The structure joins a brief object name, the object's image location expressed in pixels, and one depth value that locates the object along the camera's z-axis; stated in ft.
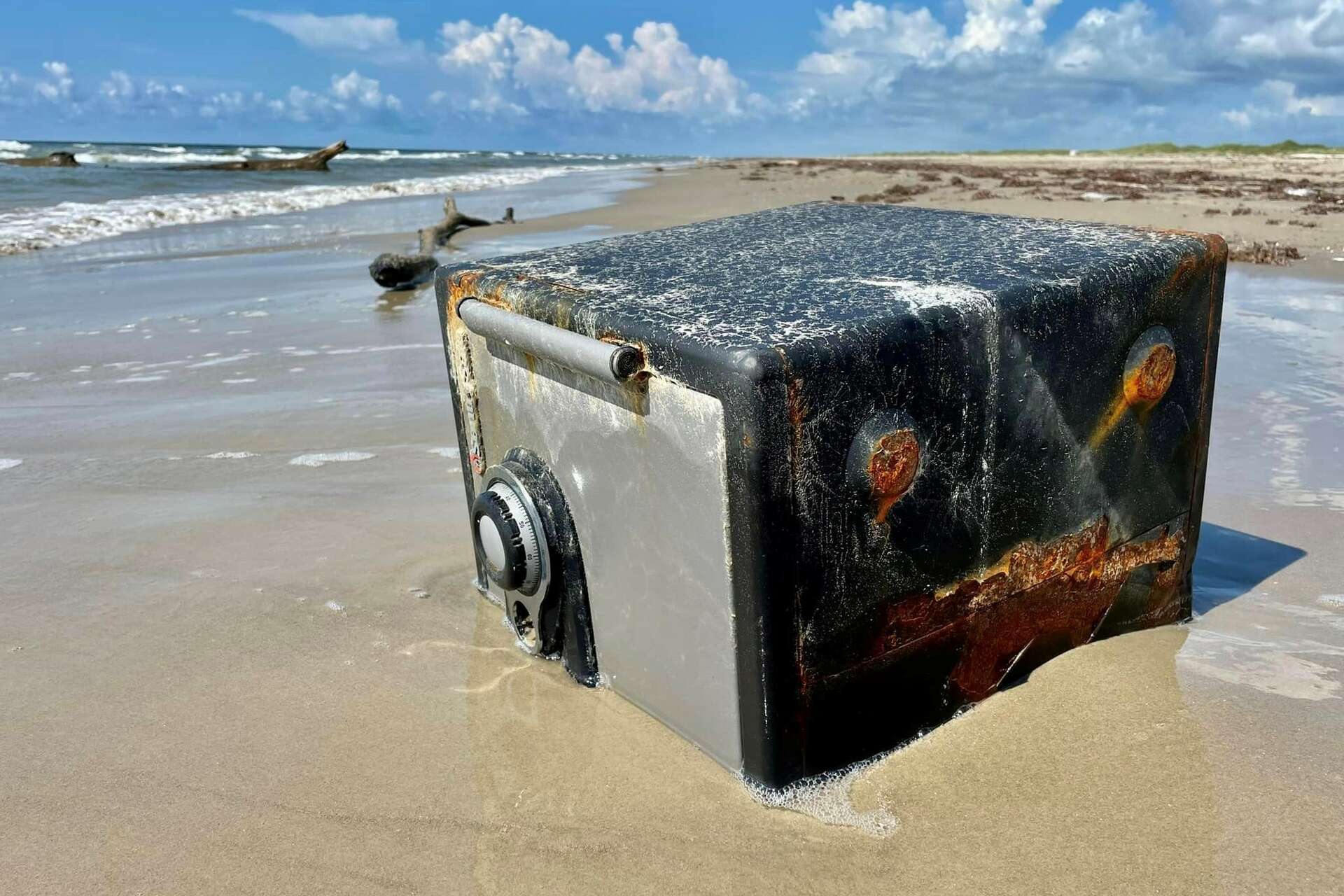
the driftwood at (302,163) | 83.82
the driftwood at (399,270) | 22.56
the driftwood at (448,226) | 29.40
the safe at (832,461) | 4.21
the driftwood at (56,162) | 86.84
